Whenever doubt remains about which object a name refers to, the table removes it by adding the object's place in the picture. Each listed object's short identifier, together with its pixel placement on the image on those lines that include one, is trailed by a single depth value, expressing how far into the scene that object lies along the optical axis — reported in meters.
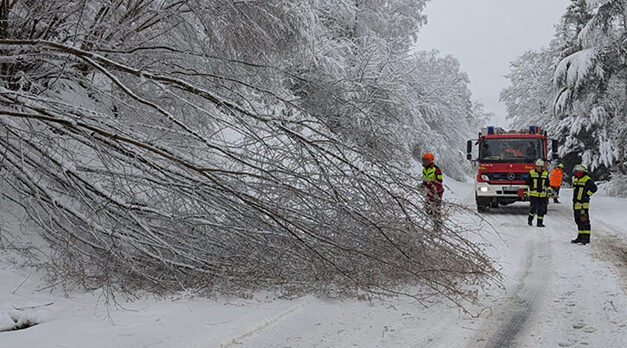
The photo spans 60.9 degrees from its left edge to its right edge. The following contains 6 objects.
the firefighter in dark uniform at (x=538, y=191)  12.24
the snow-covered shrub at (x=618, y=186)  23.63
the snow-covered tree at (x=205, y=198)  5.17
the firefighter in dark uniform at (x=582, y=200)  9.70
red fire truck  15.03
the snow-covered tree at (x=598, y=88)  20.81
